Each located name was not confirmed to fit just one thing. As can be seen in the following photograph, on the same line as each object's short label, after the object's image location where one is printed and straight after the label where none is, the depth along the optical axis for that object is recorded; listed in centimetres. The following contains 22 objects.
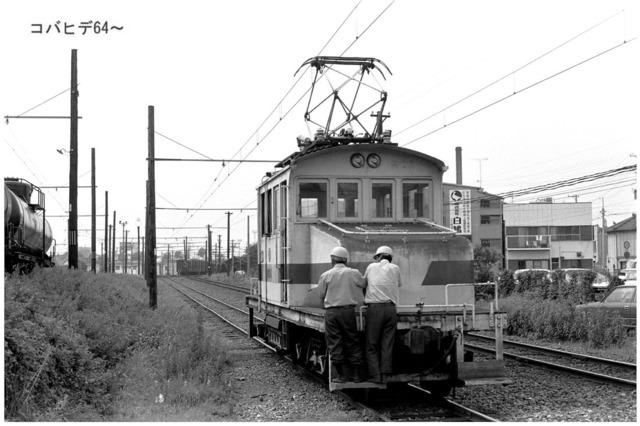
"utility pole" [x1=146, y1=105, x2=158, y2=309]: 2314
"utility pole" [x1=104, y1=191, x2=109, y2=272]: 5005
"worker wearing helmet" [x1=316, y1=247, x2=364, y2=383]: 938
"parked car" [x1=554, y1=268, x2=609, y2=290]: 2761
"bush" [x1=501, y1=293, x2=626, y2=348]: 1670
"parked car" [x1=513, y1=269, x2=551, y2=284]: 3028
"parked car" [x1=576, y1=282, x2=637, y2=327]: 1822
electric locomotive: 962
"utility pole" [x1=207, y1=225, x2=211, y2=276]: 8837
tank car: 1794
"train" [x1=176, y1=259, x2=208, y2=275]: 10950
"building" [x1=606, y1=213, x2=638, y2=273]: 6228
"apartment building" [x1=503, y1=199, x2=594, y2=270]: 6969
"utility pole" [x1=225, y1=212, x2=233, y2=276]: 7390
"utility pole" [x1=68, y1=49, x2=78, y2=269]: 2261
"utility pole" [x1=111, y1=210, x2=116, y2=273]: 5456
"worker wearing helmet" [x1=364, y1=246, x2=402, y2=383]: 933
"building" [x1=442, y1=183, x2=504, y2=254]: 7041
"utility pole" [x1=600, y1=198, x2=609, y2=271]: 6603
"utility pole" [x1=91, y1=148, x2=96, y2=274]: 3550
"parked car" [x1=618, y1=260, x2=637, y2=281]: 3601
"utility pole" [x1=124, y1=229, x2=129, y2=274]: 8226
